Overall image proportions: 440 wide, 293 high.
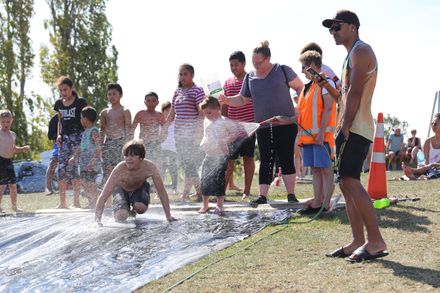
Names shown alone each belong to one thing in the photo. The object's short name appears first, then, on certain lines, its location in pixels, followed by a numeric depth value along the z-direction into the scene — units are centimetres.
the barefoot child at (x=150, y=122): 1061
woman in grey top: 805
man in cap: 491
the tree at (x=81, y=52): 2694
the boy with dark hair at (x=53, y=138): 1164
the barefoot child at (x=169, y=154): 1153
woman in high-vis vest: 705
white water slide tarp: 482
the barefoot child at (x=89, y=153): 960
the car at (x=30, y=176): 1969
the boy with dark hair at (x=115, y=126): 973
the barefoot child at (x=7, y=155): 1014
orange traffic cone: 834
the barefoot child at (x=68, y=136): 985
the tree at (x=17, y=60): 2622
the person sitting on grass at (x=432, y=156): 1148
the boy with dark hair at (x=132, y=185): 759
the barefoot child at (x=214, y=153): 799
